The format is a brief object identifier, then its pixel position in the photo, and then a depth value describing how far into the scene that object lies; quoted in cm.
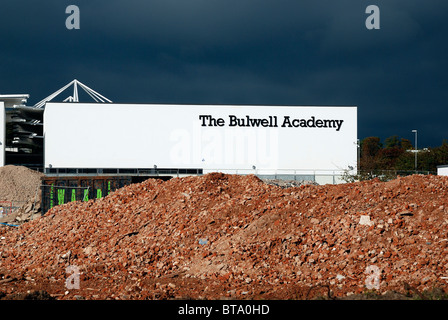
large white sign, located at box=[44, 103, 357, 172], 10975
